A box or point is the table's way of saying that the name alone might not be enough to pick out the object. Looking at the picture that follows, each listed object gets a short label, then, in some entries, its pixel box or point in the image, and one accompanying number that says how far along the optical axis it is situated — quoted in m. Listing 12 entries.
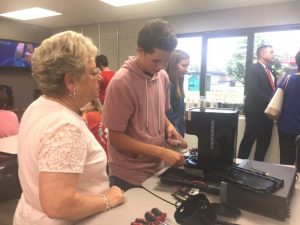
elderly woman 0.84
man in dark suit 3.55
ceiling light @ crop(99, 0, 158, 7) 4.13
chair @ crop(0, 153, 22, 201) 1.69
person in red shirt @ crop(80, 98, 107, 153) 2.12
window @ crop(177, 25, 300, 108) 4.15
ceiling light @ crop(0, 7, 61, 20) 4.78
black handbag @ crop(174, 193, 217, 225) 0.91
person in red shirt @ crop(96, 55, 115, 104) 3.38
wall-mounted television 5.65
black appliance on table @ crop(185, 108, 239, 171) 1.25
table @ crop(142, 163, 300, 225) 0.98
